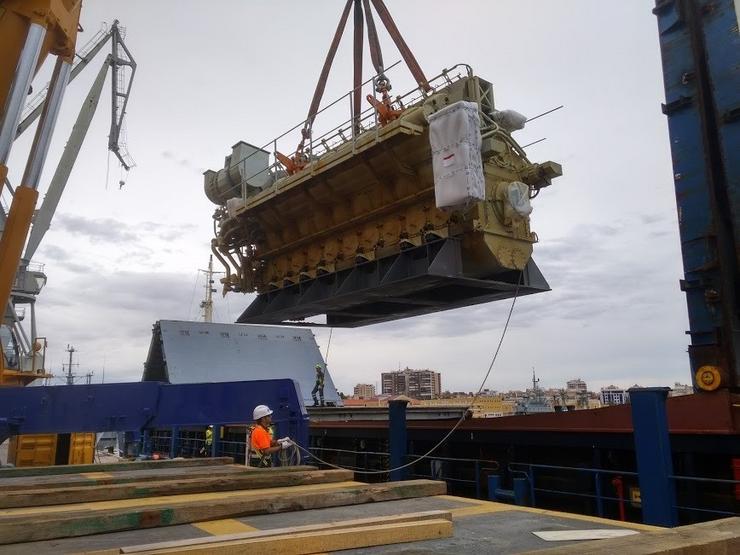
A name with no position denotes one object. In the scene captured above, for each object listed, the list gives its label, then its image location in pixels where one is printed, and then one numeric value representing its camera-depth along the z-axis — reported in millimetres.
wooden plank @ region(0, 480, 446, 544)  2643
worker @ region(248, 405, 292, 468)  6234
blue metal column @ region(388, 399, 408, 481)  9532
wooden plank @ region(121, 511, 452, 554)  2178
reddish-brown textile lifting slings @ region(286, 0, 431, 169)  10070
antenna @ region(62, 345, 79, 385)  60875
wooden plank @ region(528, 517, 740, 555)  1702
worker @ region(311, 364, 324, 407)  17703
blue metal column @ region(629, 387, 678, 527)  5977
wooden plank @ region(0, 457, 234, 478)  4992
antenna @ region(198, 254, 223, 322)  39344
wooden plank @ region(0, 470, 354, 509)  3443
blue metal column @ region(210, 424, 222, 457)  9992
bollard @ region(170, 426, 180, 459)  16180
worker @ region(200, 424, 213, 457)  13938
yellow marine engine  7840
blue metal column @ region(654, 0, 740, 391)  6781
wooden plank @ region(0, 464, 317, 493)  4121
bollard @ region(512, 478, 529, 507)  7477
